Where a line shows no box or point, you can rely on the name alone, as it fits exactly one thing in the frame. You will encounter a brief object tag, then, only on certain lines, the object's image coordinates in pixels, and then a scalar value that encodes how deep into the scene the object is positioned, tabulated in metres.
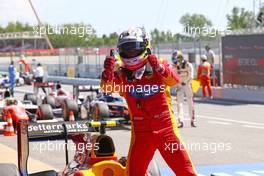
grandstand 101.13
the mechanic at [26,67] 37.40
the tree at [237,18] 80.52
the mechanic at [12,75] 31.52
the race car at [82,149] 6.37
